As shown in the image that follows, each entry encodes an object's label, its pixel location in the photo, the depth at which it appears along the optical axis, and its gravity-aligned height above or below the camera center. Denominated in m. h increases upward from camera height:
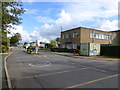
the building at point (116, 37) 35.96 +3.59
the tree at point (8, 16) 4.72 +1.73
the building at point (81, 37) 28.61 +3.11
